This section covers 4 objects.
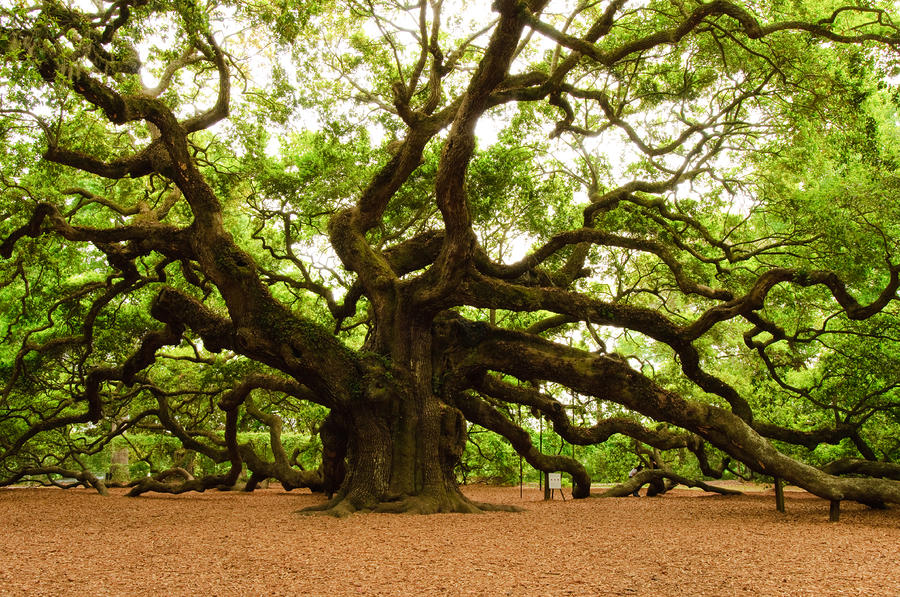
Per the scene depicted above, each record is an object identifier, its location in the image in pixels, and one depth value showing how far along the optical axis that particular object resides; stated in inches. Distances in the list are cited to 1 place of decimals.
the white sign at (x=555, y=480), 442.0
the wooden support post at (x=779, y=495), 320.5
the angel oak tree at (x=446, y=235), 299.9
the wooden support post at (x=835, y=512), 277.4
